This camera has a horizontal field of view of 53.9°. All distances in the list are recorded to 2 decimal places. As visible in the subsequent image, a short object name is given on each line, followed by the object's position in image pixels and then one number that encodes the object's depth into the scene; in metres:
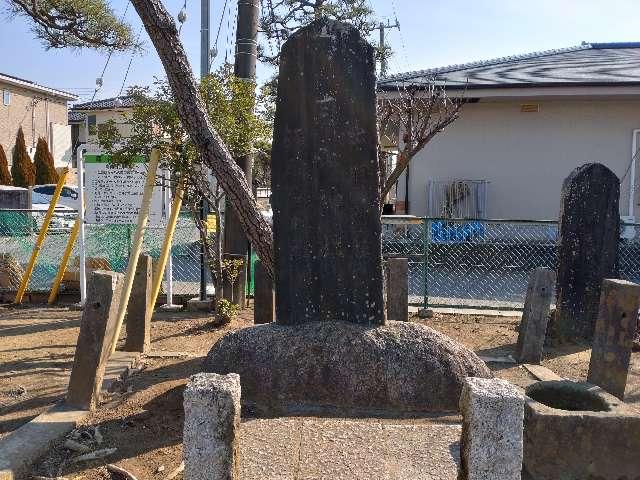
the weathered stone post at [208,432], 2.52
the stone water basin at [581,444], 3.28
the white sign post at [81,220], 8.02
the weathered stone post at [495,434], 2.46
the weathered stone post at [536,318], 5.84
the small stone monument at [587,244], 6.70
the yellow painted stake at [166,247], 6.84
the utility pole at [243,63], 8.33
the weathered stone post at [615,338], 4.69
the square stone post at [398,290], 6.68
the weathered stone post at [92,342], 4.41
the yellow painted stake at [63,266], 8.41
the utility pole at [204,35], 12.41
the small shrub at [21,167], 30.31
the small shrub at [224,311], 7.10
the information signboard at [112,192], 8.00
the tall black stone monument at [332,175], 4.57
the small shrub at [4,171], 28.98
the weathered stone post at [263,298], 6.39
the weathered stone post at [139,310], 6.03
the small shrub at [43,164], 31.32
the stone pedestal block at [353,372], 4.18
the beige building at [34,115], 31.69
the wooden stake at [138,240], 5.59
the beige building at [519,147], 12.52
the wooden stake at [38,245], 8.38
